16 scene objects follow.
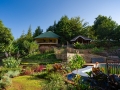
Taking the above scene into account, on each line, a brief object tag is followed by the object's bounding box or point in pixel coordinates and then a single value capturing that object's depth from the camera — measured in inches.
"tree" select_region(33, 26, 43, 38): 1100.7
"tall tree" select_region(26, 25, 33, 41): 897.6
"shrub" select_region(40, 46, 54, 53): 723.7
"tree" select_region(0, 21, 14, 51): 649.7
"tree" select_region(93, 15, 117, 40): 809.8
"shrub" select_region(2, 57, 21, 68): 354.7
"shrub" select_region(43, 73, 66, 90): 170.6
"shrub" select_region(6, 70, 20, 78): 282.3
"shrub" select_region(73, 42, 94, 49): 727.3
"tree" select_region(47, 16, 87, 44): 885.2
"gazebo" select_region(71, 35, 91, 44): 835.5
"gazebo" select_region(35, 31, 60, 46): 906.3
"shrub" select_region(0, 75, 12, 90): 205.8
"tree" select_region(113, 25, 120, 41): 777.0
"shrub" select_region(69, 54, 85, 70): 250.2
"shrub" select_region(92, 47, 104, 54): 616.4
